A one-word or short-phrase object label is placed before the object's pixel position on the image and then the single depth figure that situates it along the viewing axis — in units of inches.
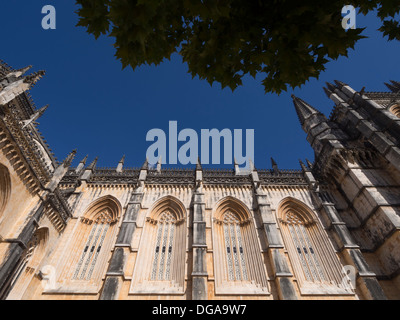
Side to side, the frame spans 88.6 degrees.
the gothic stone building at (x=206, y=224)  389.7
